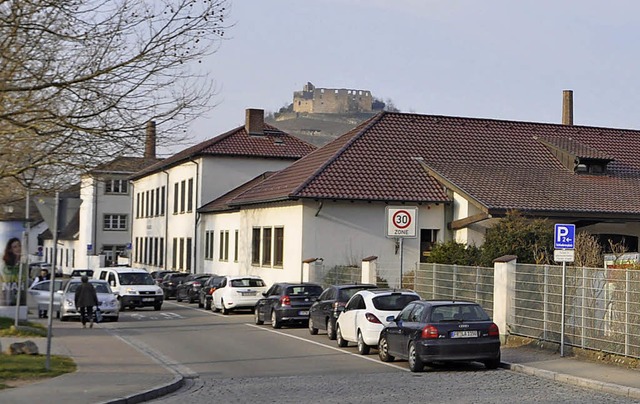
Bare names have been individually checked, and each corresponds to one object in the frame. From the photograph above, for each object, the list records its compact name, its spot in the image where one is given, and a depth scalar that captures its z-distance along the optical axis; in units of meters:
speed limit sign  27.30
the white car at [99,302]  33.03
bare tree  15.80
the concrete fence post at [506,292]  23.30
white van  39.12
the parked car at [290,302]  30.09
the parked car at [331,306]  25.53
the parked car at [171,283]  50.50
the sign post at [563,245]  20.22
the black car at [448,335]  18.28
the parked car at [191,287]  45.37
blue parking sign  20.33
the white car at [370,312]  21.73
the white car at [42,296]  34.91
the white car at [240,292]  37.28
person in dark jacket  29.25
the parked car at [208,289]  40.69
